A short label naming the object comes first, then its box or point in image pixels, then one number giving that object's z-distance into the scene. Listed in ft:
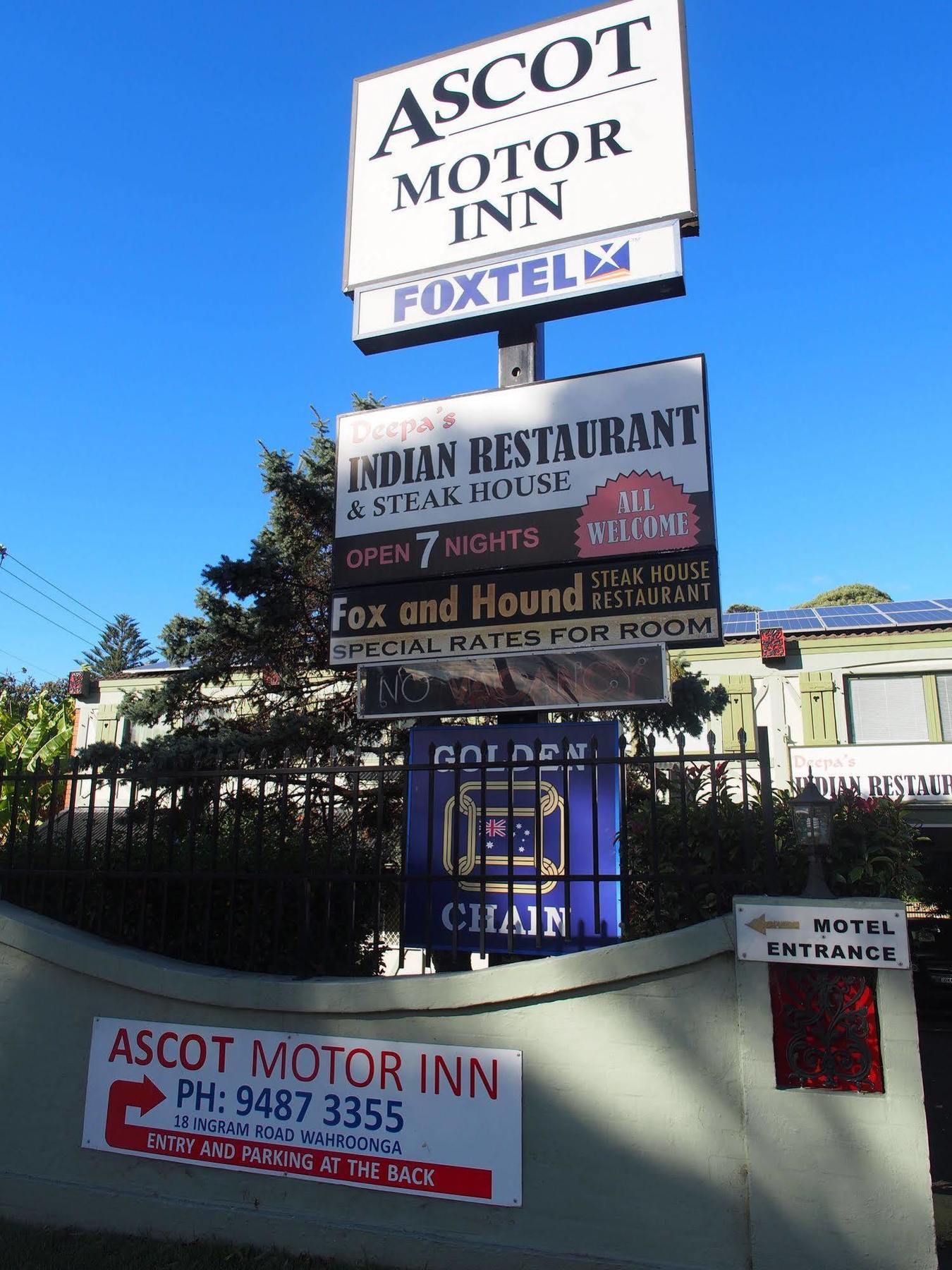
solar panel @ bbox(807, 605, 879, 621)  80.59
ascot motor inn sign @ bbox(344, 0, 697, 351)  22.62
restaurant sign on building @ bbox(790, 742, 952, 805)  69.00
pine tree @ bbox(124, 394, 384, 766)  38.91
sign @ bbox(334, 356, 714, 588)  20.01
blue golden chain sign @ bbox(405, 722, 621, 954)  18.58
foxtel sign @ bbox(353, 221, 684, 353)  22.18
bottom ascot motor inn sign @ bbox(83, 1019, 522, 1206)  14.76
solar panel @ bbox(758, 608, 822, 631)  76.28
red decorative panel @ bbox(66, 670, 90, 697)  87.51
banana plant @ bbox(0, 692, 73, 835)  68.18
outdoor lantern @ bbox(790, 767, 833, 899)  14.26
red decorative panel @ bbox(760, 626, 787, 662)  74.18
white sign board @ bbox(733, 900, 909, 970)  13.50
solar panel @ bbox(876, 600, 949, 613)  77.51
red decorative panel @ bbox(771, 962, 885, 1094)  13.43
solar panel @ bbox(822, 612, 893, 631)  73.72
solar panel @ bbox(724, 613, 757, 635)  78.48
